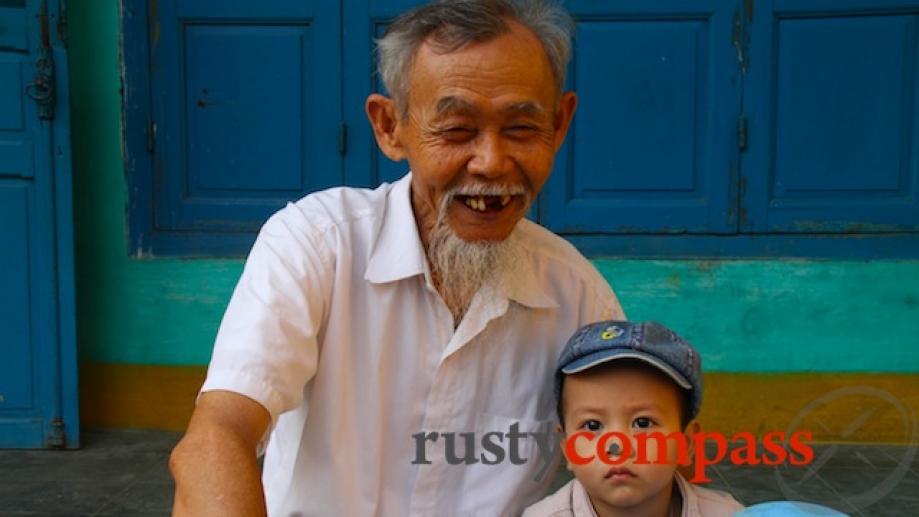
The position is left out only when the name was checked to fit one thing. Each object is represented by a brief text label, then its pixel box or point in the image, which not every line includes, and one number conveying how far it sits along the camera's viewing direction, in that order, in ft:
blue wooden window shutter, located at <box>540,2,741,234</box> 14.34
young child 5.85
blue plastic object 4.82
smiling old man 5.72
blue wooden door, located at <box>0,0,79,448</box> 13.79
